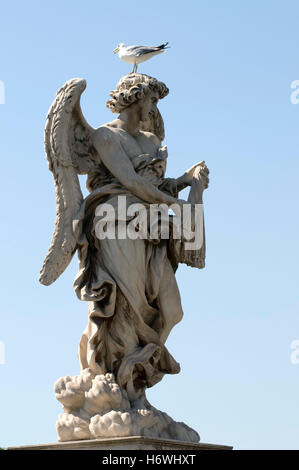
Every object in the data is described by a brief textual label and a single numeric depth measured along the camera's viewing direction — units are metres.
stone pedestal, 10.41
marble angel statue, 10.94
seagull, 12.13
